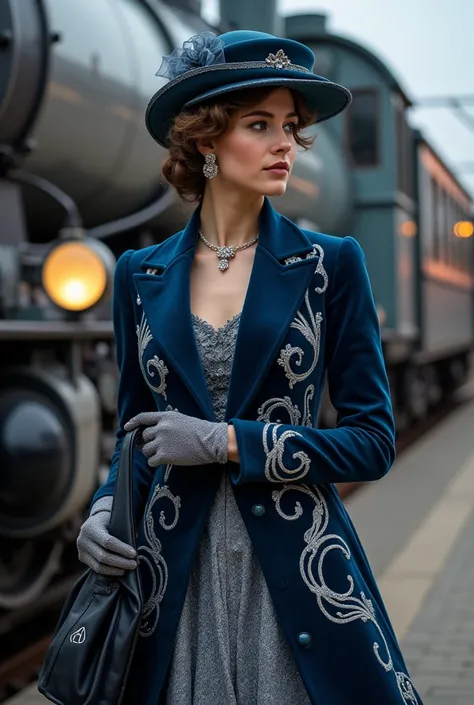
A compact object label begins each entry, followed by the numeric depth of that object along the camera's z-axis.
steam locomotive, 5.00
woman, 2.74
